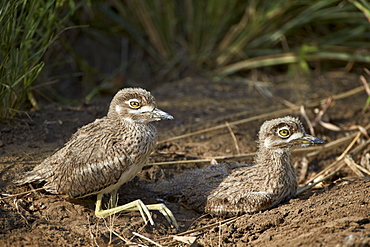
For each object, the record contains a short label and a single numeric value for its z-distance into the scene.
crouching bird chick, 8.24
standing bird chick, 7.87
